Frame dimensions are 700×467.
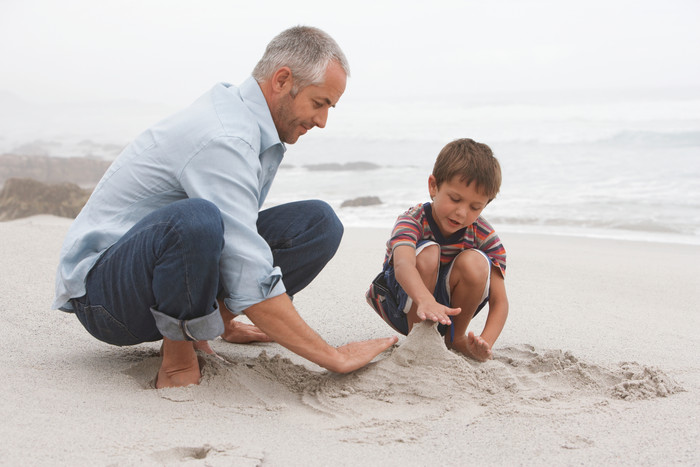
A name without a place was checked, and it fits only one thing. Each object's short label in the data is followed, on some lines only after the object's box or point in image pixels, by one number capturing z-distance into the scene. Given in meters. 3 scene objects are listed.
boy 2.42
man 1.92
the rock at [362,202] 8.69
